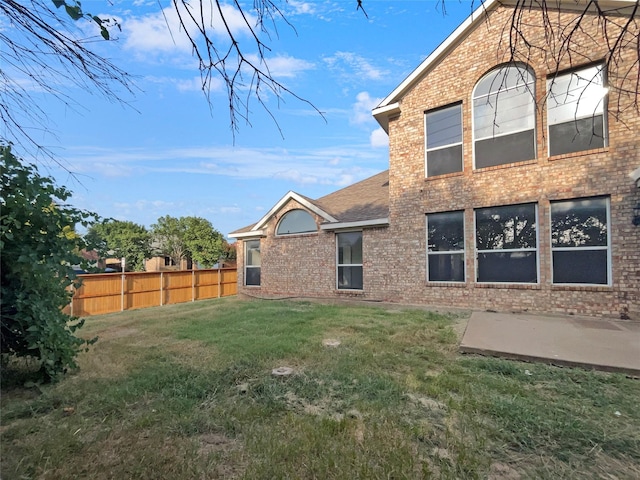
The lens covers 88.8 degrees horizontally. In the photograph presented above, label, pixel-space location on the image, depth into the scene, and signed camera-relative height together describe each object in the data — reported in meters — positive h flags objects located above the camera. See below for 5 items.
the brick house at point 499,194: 7.02 +1.51
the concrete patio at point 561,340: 4.41 -1.41
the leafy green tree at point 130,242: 30.20 +1.17
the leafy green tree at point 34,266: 3.74 -0.14
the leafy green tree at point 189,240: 26.52 +1.28
